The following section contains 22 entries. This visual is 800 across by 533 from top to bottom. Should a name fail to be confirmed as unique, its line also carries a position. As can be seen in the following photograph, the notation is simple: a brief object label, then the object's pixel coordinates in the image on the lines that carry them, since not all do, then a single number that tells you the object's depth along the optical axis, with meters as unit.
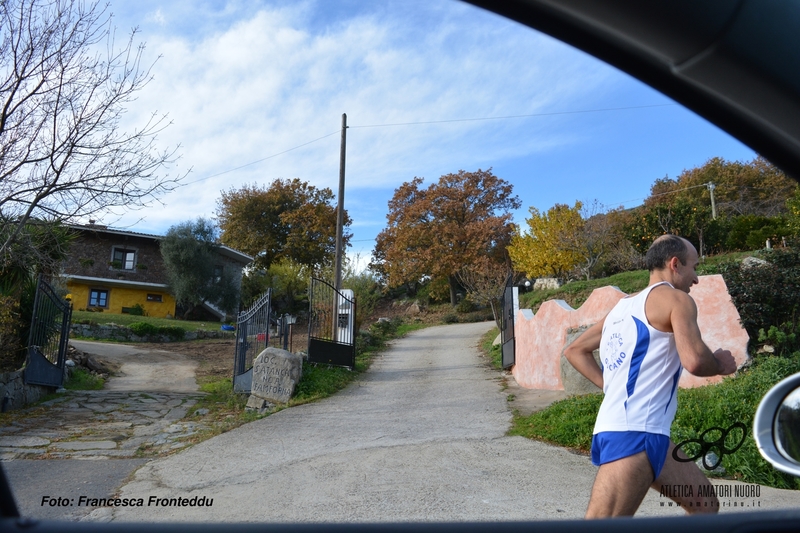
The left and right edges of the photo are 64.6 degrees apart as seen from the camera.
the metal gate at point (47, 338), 11.05
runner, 2.57
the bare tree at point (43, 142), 8.84
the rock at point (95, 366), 15.06
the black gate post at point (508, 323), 13.55
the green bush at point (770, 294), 8.05
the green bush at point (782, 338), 7.71
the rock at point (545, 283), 26.40
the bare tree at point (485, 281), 24.84
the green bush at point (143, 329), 23.62
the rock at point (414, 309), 34.41
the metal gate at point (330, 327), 13.32
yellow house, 33.28
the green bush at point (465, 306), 32.45
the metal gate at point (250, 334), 11.95
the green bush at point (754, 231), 13.37
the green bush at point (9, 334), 10.19
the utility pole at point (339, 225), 16.78
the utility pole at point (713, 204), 20.06
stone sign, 10.56
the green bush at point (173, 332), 24.12
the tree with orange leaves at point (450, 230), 33.31
